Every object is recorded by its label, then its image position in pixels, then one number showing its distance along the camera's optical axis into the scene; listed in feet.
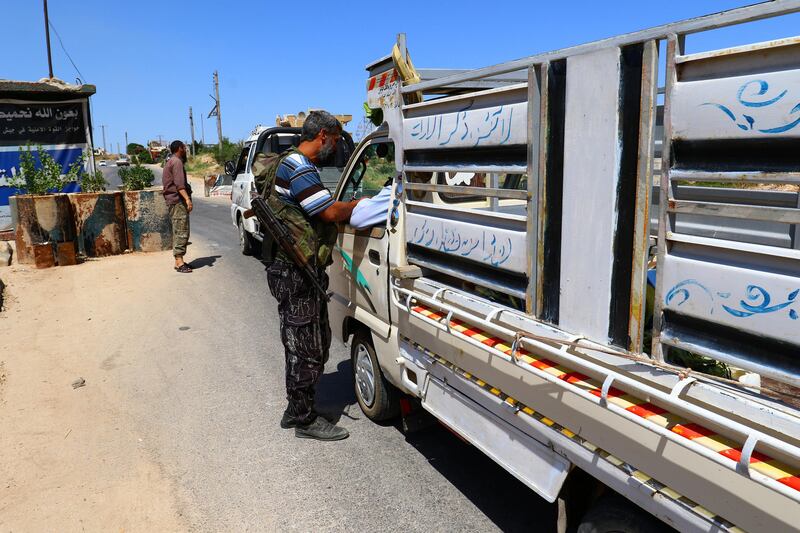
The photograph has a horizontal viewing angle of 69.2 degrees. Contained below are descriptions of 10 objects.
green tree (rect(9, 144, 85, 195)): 31.50
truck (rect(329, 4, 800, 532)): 5.10
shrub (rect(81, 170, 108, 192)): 35.76
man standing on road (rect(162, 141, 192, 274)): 29.37
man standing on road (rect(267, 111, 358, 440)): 11.77
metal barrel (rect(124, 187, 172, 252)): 34.09
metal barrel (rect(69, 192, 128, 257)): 32.24
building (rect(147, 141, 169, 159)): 241.47
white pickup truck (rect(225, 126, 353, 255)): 31.32
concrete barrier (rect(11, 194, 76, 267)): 29.55
